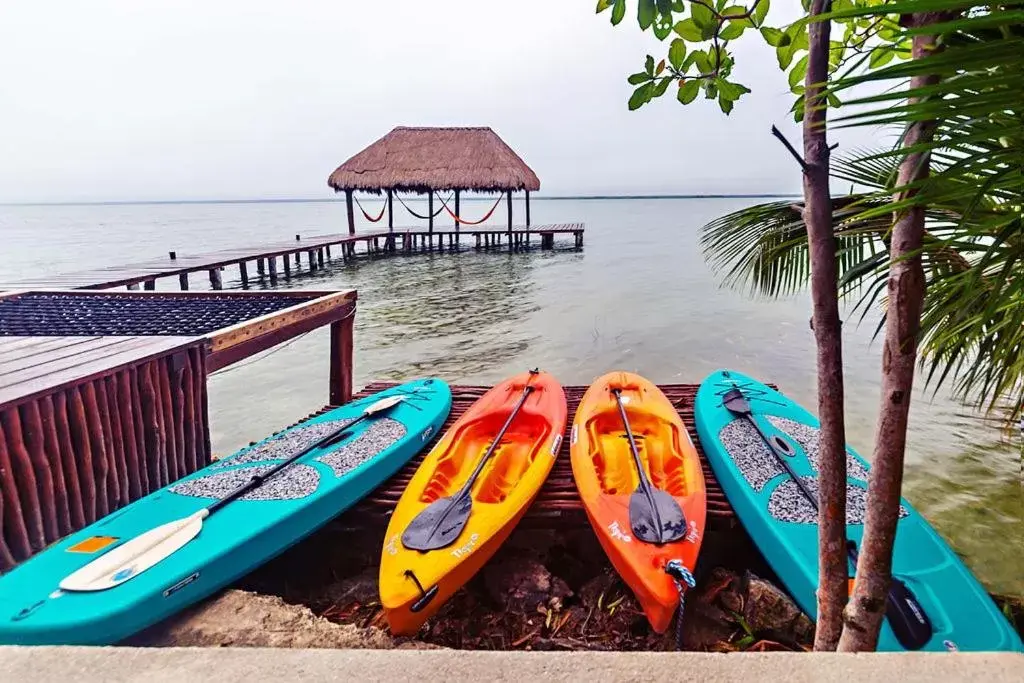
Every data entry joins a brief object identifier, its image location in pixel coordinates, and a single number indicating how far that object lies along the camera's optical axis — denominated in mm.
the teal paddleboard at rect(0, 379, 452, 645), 2641
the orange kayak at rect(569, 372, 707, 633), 2857
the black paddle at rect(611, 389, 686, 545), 3096
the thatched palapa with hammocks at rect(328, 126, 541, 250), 22953
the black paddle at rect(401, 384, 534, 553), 3145
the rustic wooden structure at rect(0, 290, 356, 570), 3283
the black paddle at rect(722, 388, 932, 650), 2557
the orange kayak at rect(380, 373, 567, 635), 2873
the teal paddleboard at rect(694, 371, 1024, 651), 2643
